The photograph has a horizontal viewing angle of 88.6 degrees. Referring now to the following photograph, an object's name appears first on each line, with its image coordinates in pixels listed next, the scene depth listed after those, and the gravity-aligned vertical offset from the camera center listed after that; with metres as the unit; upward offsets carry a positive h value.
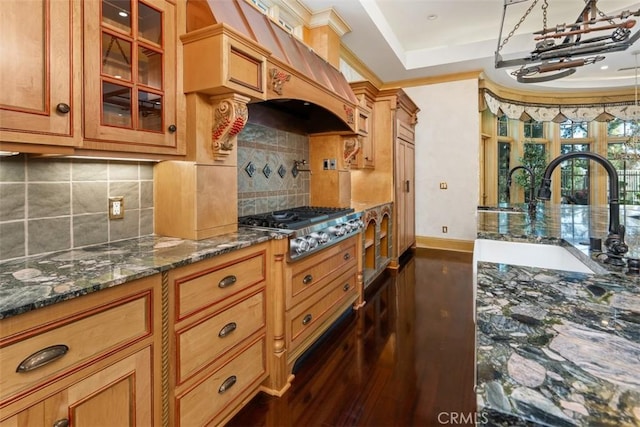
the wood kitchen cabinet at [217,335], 1.33 -0.57
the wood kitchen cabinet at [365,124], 4.02 +1.05
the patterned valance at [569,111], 6.46 +2.02
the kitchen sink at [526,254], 1.60 -0.23
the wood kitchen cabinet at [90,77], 1.11 +0.55
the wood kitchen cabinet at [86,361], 0.88 -0.45
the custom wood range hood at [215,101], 1.66 +0.60
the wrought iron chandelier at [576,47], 2.01 +1.11
